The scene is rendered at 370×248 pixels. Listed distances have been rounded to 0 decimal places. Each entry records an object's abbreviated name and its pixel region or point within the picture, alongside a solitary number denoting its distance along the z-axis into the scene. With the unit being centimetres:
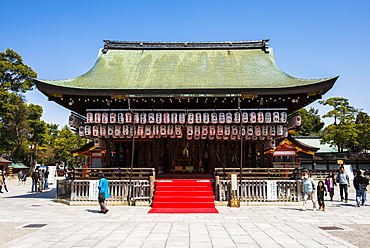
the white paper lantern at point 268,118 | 1689
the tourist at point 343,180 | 1685
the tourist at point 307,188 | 1416
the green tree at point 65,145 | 6034
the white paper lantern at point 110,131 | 1739
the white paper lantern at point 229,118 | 1692
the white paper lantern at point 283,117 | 1688
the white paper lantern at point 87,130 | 1734
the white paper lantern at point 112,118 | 1723
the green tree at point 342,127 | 4153
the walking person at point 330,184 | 1823
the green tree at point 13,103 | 4582
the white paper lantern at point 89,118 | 1723
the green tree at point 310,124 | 6662
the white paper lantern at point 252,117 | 1684
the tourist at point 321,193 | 1418
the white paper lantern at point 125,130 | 1736
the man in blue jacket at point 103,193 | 1337
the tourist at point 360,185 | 1515
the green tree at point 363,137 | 4220
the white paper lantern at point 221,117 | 1694
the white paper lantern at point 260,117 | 1686
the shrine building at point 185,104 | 1636
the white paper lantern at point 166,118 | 1705
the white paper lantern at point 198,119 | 1697
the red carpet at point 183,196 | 1420
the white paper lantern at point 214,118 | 1692
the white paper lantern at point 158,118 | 1705
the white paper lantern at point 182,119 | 1709
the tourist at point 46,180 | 2745
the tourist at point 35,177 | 2423
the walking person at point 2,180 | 2484
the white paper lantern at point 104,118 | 1716
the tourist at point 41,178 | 2501
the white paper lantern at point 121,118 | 1719
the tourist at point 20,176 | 3593
